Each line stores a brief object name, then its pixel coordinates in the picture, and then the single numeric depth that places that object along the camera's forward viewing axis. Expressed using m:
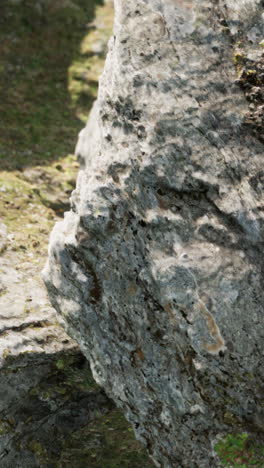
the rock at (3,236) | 10.33
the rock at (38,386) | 8.30
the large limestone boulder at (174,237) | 6.75
